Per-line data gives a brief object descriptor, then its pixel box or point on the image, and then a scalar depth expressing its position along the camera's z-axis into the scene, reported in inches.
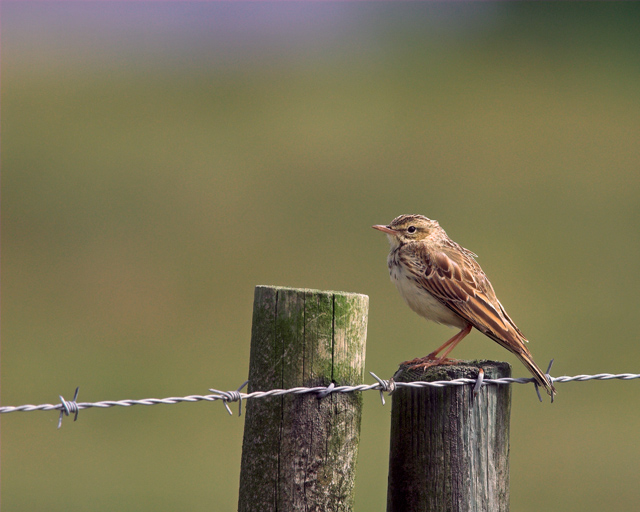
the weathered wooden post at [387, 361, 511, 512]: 353.4
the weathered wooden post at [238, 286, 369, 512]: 344.5
